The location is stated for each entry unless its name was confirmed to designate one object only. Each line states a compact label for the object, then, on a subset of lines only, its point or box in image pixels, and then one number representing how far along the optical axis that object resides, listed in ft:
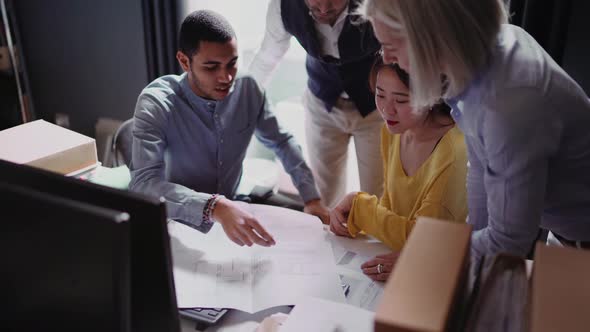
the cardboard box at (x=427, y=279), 2.01
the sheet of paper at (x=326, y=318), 3.28
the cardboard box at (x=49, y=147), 4.54
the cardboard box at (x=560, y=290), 2.06
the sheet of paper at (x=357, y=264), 3.80
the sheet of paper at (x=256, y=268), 3.74
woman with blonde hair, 3.22
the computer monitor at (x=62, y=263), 2.16
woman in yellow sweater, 4.47
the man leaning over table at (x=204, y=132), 4.80
